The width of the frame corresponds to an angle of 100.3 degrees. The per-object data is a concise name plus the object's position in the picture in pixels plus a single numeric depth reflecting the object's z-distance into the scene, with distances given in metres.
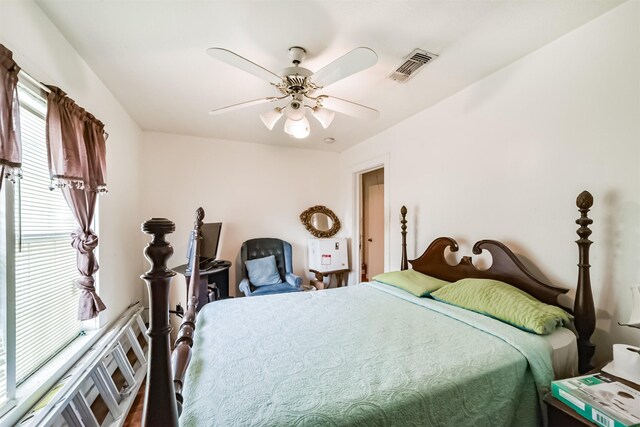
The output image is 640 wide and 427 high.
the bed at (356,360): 0.84
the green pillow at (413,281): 2.09
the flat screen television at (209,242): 2.96
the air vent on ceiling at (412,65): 1.80
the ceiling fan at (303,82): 1.37
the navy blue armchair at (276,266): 3.22
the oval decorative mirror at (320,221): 4.14
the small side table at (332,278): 3.82
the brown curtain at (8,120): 1.05
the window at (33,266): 1.23
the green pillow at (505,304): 1.40
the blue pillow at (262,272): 3.38
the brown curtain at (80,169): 1.47
